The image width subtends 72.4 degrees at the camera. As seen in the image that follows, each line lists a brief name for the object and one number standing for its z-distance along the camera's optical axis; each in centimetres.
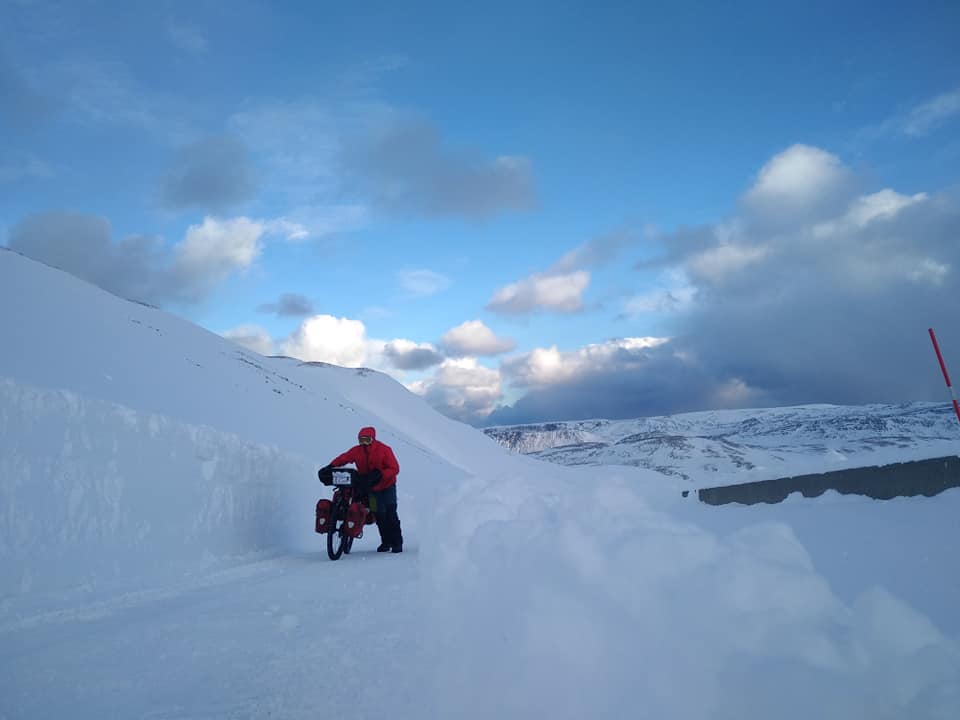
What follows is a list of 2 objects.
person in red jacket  841
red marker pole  737
